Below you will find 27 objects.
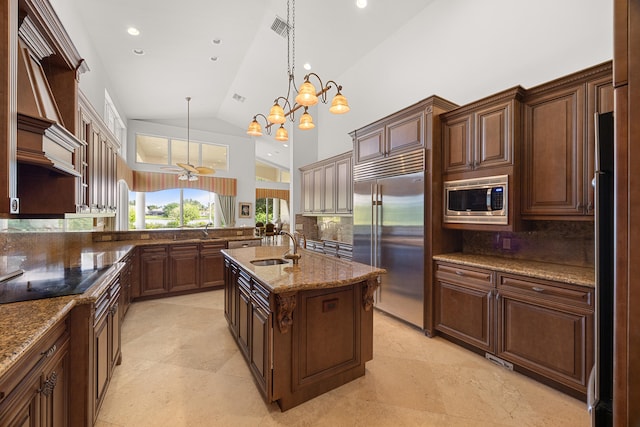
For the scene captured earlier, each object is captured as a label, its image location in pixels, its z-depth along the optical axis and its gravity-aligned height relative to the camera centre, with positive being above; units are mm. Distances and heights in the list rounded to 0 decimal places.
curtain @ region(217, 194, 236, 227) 9297 +171
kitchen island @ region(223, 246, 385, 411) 1811 -837
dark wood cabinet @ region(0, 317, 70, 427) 939 -706
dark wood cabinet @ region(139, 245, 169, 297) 4137 -891
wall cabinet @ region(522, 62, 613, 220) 2061 +596
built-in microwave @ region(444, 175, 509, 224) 2479 +135
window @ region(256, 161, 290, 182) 11521 +1782
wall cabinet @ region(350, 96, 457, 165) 3020 +1022
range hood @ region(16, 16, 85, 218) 1340 +412
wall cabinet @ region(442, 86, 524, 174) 2432 +805
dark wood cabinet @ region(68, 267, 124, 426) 1479 -860
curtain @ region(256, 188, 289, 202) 10656 +820
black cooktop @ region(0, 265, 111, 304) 1503 -454
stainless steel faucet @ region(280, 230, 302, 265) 2338 -371
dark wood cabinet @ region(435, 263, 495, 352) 2461 -900
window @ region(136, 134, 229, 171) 8164 +1988
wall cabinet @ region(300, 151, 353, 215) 4504 +509
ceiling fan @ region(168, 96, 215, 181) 5755 +946
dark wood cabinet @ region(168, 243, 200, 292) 4344 -886
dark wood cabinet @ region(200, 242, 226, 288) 4582 -896
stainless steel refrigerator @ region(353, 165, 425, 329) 3033 -286
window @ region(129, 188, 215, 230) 8312 +169
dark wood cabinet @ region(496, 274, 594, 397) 1927 -902
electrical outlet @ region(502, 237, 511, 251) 2824 -313
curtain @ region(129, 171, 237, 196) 7898 +962
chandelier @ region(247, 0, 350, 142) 2256 +1039
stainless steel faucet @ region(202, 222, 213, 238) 4934 -348
